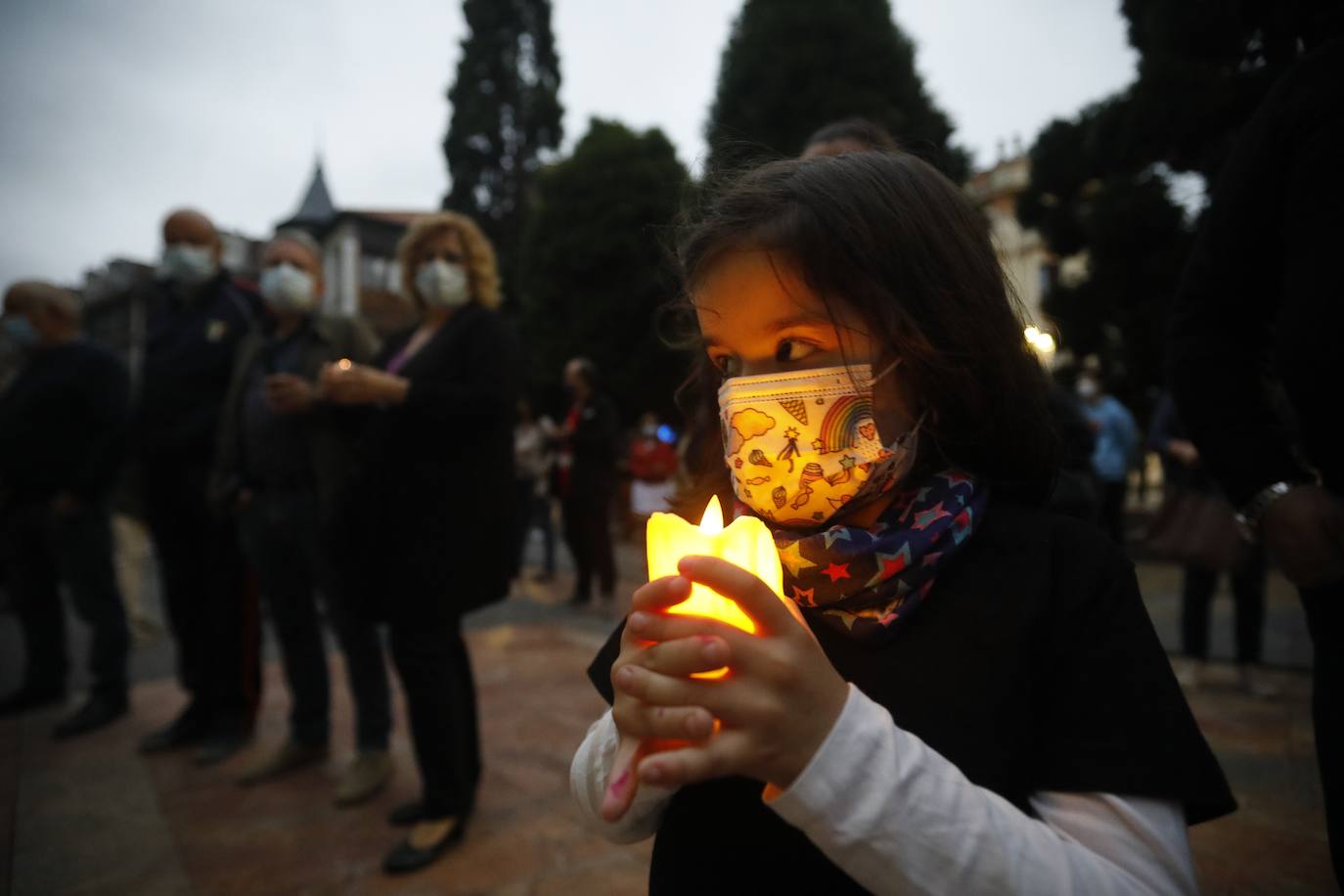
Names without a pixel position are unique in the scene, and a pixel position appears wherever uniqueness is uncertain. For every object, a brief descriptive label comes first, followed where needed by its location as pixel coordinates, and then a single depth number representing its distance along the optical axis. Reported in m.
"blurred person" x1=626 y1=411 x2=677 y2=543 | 7.51
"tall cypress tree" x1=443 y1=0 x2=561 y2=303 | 29.39
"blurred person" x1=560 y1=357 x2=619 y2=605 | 6.98
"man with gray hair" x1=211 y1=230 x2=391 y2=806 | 3.06
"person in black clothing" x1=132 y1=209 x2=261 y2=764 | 3.74
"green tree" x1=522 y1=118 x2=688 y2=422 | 18.61
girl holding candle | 0.70
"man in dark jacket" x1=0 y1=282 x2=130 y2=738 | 4.18
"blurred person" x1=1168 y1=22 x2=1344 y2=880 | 1.22
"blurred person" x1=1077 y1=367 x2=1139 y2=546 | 7.25
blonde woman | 2.62
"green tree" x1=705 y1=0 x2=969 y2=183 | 16.39
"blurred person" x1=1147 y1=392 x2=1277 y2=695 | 4.03
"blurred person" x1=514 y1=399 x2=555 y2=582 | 8.27
